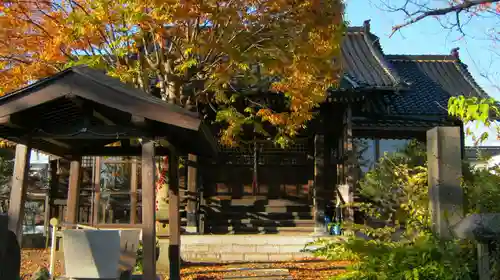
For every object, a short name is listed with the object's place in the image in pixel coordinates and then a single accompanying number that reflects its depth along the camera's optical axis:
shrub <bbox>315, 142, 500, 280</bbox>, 5.33
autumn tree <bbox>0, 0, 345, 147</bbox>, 8.97
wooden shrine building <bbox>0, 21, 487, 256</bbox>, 14.52
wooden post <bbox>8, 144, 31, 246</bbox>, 5.69
